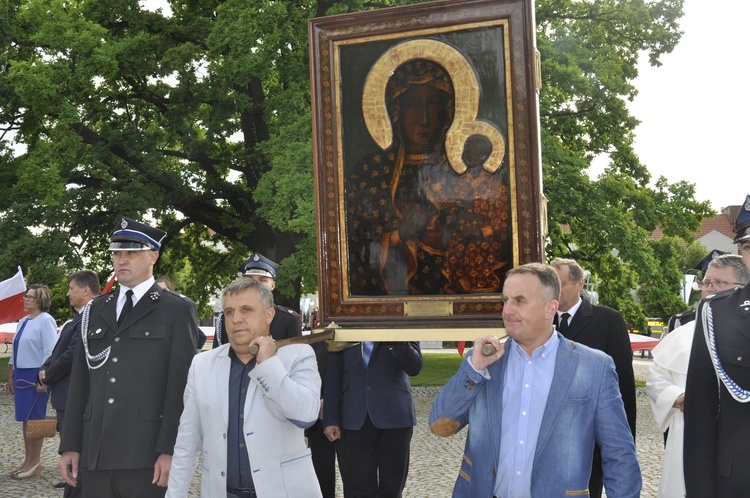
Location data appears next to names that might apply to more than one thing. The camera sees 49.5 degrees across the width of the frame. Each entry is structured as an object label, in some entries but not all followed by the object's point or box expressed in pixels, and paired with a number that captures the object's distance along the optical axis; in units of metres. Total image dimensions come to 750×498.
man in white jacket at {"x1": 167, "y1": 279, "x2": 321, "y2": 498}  3.71
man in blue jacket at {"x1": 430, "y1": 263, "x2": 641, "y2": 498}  3.18
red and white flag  11.57
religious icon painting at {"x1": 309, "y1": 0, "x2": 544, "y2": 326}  4.45
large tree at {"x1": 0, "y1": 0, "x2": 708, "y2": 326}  18.03
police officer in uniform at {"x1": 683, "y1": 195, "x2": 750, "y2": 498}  3.02
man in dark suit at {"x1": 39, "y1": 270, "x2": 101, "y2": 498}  7.81
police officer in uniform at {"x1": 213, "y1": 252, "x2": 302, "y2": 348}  6.32
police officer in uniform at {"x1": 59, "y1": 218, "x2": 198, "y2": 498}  4.57
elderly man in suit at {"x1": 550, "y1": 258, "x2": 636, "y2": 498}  5.59
